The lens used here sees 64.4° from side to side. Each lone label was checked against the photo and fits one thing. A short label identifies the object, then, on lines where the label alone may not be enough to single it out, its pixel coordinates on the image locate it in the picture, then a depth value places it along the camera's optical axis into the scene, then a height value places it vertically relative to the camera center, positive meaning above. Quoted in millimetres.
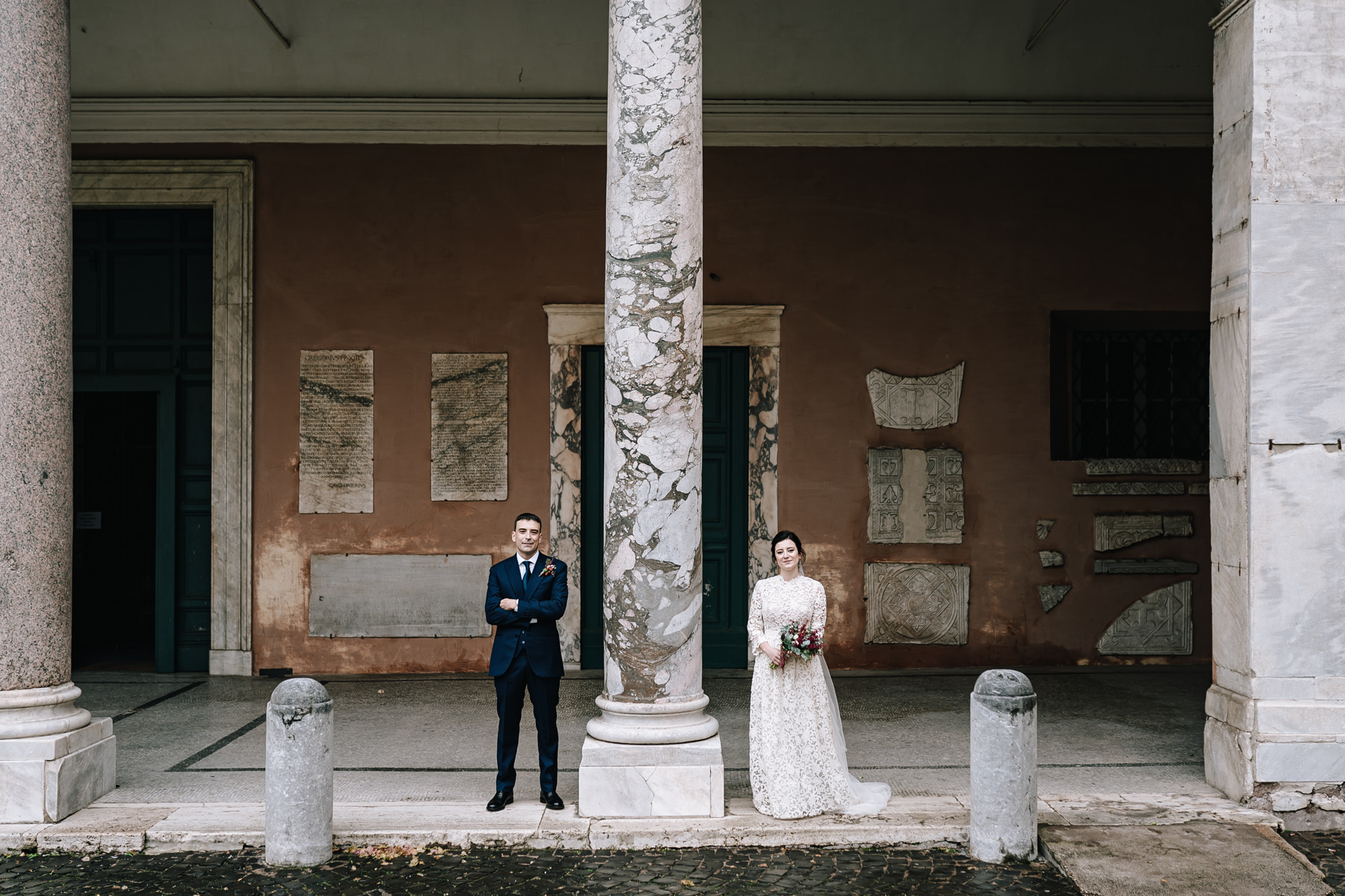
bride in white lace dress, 5227 -1280
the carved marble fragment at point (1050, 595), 9164 -1112
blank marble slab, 9070 -1105
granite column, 5250 +141
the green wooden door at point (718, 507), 9180 -357
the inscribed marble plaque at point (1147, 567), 9109 -870
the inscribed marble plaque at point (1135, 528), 9109 -539
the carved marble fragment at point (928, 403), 9234 +538
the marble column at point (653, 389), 5258 +380
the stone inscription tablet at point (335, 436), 9109 +262
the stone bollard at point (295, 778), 4703 -1378
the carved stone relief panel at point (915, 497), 9164 -274
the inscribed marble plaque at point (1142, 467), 9102 -16
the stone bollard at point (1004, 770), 4723 -1353
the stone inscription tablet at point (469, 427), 9125 +330
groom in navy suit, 5305 -915
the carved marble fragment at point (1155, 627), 9156 -1390
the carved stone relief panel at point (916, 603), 9141 -1177
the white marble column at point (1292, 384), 5359 +405
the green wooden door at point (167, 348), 9234 +1030
